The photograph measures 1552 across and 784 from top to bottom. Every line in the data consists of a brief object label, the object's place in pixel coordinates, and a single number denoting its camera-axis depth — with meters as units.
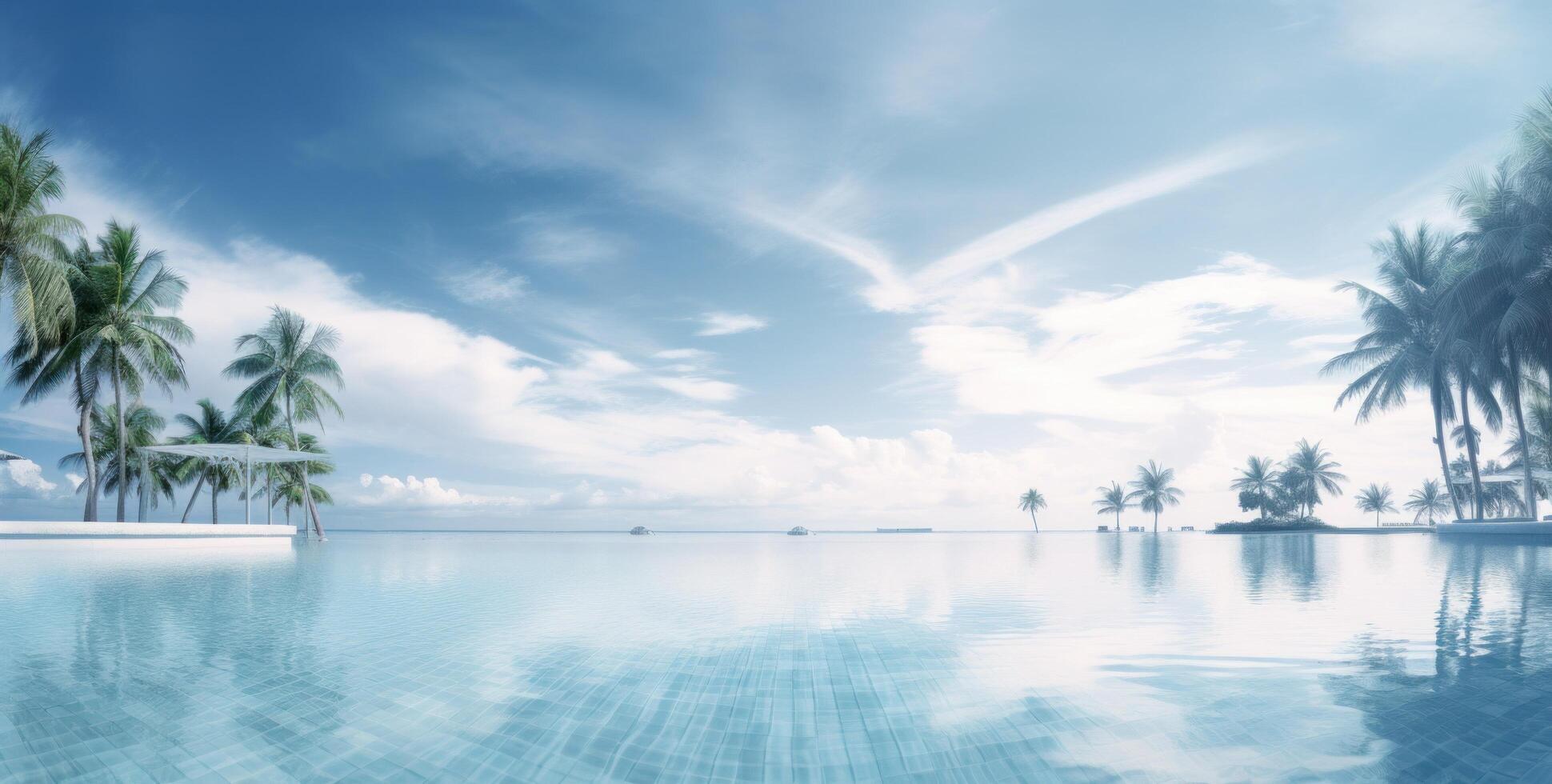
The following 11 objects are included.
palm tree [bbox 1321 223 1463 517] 24.45
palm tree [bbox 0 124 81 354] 17.25
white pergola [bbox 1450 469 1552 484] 27.22
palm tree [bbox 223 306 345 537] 25.61
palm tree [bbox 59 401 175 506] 28.95
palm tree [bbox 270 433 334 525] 33.88
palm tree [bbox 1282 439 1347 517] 47.41
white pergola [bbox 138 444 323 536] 20.53
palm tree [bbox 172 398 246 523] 31.97
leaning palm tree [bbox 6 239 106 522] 20.00
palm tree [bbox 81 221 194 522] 20.62
